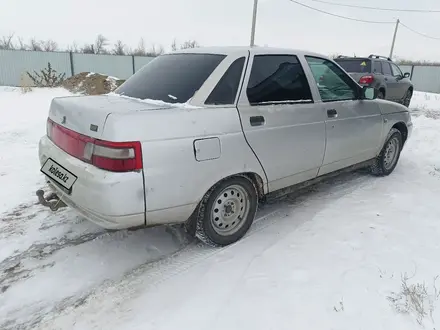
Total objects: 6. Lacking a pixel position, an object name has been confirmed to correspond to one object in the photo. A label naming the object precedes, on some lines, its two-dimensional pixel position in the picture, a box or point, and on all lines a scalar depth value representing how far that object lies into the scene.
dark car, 10.22
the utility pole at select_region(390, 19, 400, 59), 34.71
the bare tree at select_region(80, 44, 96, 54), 46.12
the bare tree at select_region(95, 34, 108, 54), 50.71
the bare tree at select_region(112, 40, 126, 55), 50.18
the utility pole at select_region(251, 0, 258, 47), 19.88
